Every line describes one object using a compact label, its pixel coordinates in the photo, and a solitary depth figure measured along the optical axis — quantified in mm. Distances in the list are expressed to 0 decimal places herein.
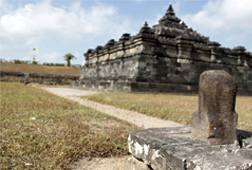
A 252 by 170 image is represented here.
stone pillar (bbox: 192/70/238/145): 1989
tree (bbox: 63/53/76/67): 64438
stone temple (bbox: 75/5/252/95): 13086
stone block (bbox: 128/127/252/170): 1599
